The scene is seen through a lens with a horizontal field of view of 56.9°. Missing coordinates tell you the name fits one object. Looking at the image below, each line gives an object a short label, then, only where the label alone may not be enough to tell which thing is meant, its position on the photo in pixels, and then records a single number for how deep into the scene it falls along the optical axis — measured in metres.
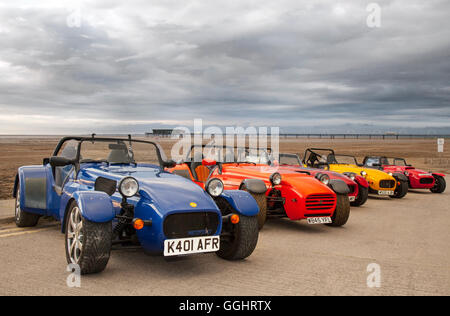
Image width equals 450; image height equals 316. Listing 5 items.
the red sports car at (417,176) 14.25
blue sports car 4.50
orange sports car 7.55
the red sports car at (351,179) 10.33
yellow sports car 12.48
